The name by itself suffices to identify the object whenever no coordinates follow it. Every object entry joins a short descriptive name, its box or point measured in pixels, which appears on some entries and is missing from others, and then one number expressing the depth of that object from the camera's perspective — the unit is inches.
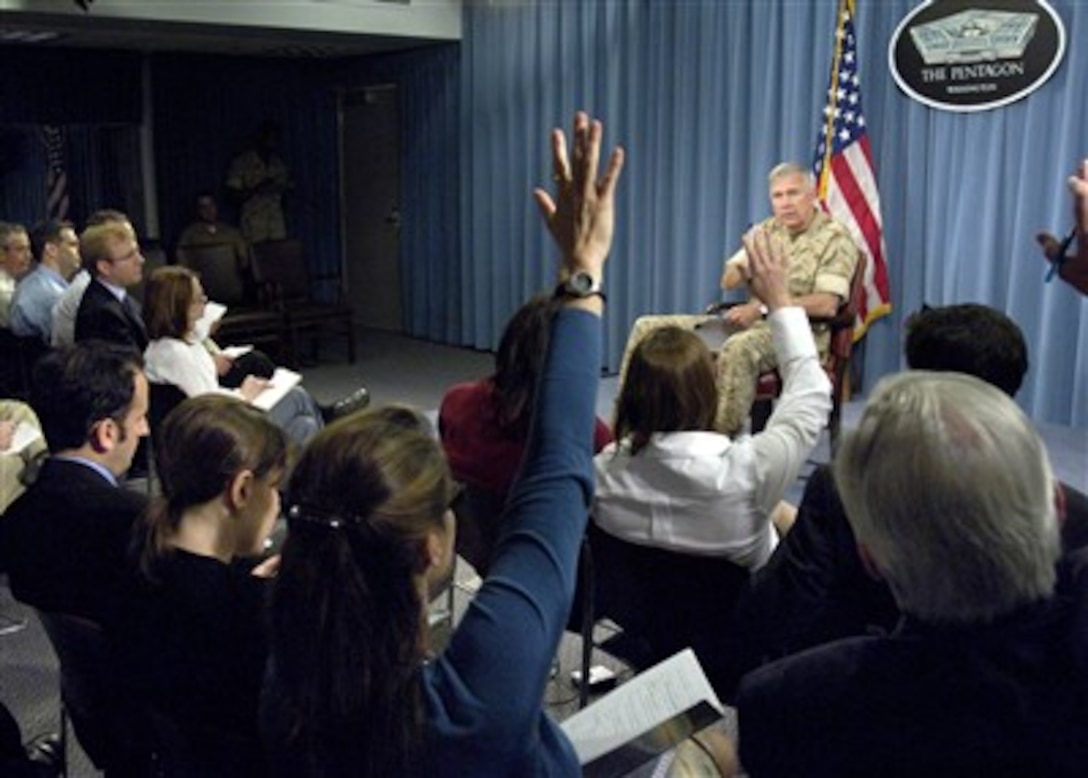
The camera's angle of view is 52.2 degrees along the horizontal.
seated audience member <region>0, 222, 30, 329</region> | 196.2
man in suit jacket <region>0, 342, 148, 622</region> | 68.4
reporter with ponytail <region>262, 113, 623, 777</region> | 37.4
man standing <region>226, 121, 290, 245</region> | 358.0
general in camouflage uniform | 173.6
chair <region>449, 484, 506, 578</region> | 90.9
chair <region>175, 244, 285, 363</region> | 277.9
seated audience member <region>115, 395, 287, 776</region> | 50.5
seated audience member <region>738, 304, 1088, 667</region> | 67.9
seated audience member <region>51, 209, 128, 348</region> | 159.6
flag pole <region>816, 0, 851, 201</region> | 212.5
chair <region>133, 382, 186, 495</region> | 140.5
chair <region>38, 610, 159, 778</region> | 60.9
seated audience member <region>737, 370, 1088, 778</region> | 38.1
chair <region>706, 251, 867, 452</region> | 171.2
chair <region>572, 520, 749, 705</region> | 81.7
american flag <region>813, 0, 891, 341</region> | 212.5
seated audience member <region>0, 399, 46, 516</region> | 113.5
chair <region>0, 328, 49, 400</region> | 182.7
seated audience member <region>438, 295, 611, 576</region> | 91.4
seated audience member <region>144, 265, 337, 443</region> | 140.2
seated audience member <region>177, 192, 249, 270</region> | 299.9
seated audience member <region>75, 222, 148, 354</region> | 148.5
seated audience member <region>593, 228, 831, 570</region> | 80.4
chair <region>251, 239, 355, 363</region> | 286.0
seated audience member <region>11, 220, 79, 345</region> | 178.5
